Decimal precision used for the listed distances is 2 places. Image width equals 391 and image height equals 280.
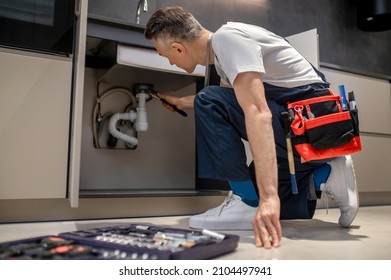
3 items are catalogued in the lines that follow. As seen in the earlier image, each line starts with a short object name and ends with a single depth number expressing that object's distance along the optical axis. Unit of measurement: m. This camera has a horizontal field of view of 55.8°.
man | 1.07
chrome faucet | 1.74
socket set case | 0.62
